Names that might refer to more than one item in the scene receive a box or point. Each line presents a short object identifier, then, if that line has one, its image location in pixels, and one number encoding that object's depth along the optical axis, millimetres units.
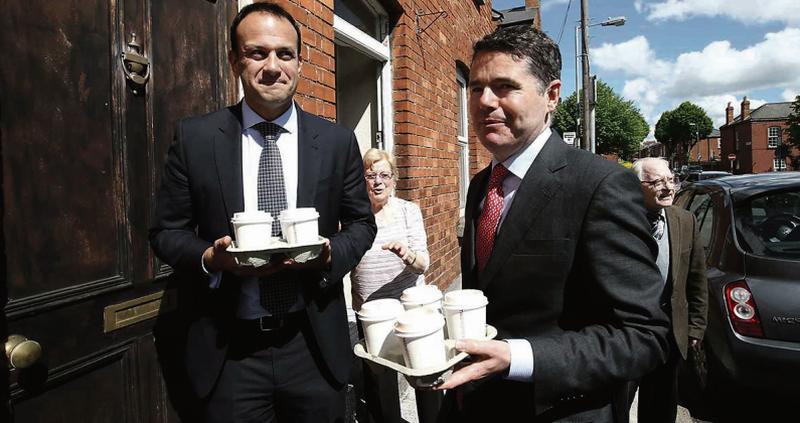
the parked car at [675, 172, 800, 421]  3146
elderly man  2910
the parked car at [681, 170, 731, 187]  22011
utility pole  17406
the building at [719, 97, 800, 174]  60241
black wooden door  1587
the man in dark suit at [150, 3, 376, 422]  1740
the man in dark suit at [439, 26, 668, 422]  1212
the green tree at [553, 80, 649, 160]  46688
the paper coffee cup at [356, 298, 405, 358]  1289
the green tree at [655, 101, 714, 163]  87312
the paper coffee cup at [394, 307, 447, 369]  1143
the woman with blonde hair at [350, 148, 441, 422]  2943
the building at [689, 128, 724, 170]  93375
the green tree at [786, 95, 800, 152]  47844
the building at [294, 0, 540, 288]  3330
